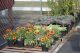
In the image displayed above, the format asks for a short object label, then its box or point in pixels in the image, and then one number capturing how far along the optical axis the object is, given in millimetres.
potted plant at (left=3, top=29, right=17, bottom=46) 3012
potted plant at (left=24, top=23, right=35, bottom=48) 2928
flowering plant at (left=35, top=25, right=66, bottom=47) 2849
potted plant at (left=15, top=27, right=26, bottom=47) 3027
